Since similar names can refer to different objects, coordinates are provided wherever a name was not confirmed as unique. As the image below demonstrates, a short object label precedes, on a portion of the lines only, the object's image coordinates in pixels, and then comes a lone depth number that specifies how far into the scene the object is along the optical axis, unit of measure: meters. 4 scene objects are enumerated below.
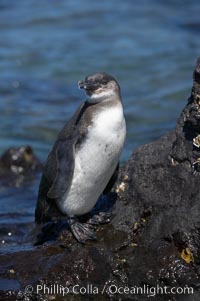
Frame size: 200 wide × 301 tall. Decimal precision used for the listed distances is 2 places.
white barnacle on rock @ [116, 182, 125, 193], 14.73
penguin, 13.96
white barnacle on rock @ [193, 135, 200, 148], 13.80
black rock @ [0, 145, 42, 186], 21.73
